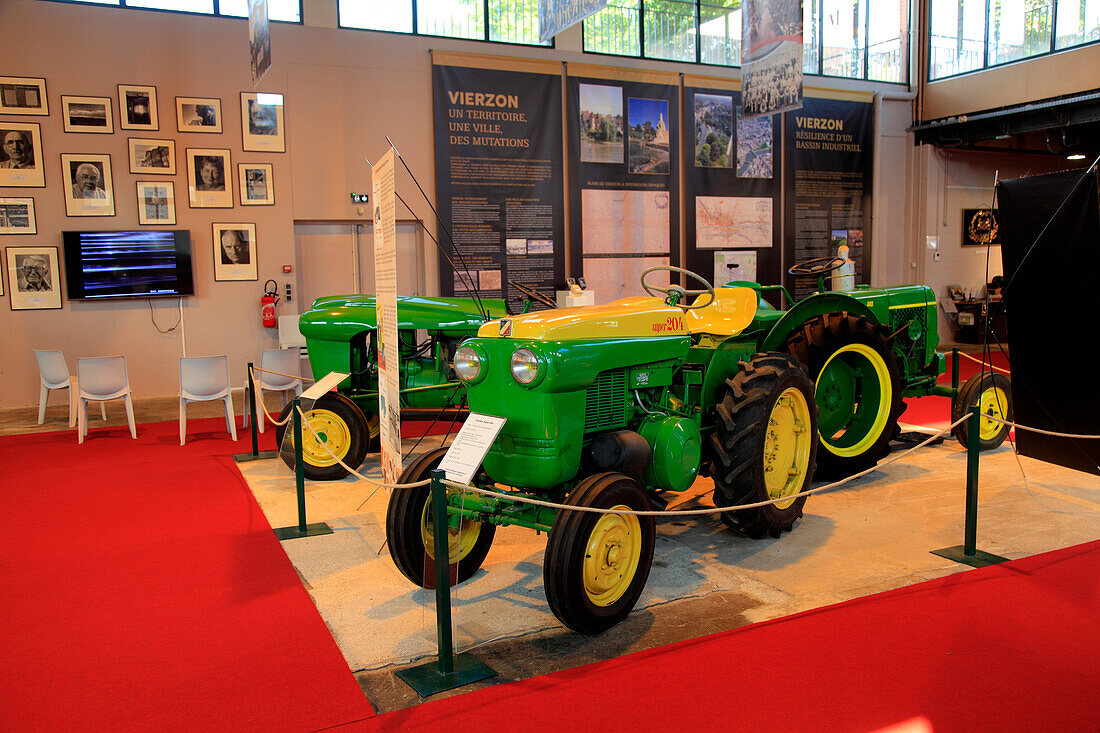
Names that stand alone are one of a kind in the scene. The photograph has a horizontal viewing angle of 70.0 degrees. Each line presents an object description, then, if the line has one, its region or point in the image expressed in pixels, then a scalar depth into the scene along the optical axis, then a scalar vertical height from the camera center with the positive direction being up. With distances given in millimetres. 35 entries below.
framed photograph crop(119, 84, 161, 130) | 8008 +1853
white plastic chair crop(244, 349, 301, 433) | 6871 -686
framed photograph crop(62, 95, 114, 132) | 7852 +1765
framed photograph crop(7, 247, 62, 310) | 7809 +134
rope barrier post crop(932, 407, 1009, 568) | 3467 -1079
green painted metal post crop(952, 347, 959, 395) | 5844 -706
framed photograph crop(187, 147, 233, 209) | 8258 +1145
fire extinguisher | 8555 -160
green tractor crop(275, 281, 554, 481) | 5184 -548
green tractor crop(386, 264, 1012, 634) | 2861 -614
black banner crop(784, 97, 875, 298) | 11375 +1386
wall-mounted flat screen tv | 7934 +260
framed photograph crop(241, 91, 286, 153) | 8414 +1769
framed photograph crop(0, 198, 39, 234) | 7727 +740
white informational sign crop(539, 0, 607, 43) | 5566 +2014
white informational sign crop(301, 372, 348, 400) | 4426 -567
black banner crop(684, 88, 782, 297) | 10656 +1244
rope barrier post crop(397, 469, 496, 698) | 2529 -1099
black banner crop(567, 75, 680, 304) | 9961 +1287
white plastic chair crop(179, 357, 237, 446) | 6449 -759
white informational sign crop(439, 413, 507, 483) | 2746 -589
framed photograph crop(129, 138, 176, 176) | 8062 +1373
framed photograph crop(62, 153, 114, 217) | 7883 +1064
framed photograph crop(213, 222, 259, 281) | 8445 +398
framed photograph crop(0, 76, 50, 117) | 7664 +1911
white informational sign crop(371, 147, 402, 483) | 3363 -121
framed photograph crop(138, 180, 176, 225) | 8109 +895
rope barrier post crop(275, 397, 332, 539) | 4055 -1159
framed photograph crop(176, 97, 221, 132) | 8188 +1815
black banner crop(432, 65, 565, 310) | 9281 +1256
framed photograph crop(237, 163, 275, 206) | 8445 +1114
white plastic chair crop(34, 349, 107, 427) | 7062 -726
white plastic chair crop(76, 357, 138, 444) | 6547 -756
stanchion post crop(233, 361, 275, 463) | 5797 -1166
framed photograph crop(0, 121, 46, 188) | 7680 +1327
